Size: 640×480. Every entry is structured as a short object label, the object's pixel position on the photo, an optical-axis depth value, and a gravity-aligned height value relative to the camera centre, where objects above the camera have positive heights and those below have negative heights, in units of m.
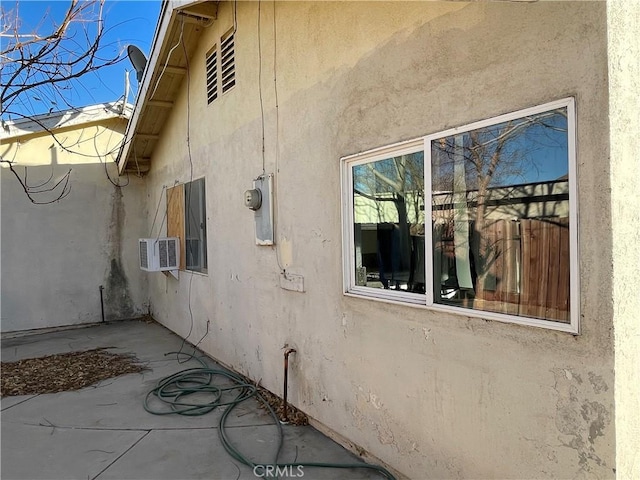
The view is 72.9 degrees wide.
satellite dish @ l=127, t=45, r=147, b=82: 8.61 +3.50
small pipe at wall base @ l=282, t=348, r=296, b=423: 4.26 -1.48
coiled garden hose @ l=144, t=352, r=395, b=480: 3.68 -1.87
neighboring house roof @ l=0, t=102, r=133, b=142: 8.38 +2.37
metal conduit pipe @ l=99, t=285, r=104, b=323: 9.66 -1.48
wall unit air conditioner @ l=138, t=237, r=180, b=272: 7.65 -0.36
